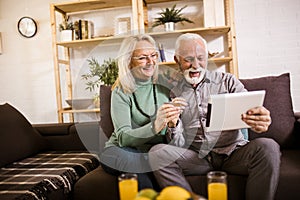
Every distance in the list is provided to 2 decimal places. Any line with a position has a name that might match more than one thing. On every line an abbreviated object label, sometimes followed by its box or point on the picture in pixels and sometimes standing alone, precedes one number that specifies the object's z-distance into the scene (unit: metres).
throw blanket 1.40
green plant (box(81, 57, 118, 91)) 2.49
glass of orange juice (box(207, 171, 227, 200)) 0.88
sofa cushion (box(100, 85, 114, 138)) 1.87
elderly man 1.37
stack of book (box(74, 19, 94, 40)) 2.90
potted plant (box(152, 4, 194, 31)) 2.66
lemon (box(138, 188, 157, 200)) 0.76
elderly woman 1.52
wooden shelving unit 2.63
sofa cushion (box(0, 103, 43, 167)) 1.89
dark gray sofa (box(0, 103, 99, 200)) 1.46
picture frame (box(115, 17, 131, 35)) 2.90
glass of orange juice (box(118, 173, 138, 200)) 0.93
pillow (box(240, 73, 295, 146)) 1.78
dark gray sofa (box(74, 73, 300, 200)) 1.40
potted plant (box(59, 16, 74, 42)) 2.87
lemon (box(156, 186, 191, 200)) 0.73
